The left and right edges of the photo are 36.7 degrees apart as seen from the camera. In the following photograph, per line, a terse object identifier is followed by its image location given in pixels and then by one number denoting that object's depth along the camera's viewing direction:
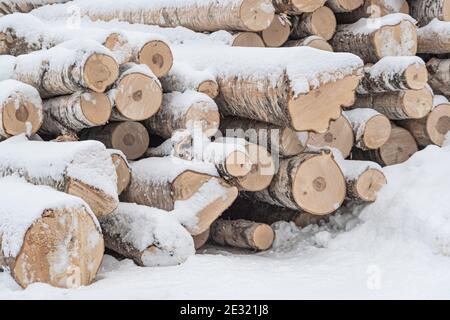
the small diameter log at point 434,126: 6.19
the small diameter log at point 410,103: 5.98
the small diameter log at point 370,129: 5.81
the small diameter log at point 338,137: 5.73
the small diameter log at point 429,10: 6.56
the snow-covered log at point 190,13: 5.62
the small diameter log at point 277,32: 6.06
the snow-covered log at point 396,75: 5.64
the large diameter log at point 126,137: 5.24
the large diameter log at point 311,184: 5.02
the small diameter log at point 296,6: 5.73
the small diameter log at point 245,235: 5.16
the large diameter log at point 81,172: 4.13
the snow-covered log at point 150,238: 4.30
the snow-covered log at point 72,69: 4.66
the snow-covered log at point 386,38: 6.12
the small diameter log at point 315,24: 6.17
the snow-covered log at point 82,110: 4.80
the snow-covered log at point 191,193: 4.68
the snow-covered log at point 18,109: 4.71
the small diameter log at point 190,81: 5.29
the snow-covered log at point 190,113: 5.08
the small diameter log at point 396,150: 6.18
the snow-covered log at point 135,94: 4.88
